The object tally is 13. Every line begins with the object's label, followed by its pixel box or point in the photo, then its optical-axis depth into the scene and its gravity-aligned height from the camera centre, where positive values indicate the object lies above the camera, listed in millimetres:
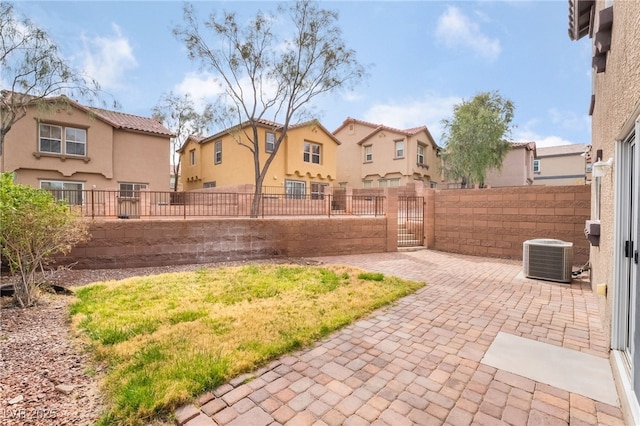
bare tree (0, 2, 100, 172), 9102 +4665
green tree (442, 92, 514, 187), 21938 +5739
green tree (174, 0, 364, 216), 13242 +7576
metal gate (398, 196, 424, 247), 11547 -608
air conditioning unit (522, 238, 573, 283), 6418 -1118
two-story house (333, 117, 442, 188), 24078 +4713
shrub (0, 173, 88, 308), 4691 -366
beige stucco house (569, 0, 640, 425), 2373 +233
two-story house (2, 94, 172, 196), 14484 +3189
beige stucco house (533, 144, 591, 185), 31641 +5081
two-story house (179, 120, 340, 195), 19406 +3603
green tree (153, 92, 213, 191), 23281 +7653
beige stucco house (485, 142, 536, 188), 25688 +3631
